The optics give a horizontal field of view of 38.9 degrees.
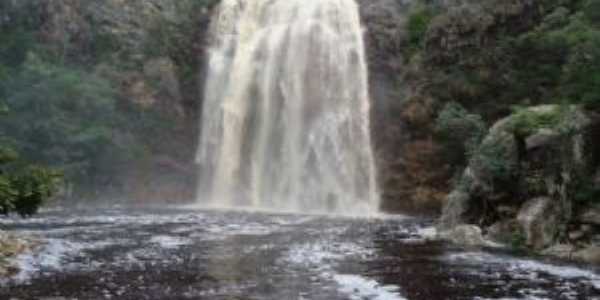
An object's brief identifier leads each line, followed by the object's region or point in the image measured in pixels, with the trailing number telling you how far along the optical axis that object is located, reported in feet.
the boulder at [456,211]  85.20
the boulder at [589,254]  67.95
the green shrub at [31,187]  66.54
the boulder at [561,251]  71.05
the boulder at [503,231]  77.87
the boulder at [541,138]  80.94
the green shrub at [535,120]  82.28
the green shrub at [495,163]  82.38
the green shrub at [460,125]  110.73
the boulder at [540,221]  75.33
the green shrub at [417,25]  139.64
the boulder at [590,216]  74.90
